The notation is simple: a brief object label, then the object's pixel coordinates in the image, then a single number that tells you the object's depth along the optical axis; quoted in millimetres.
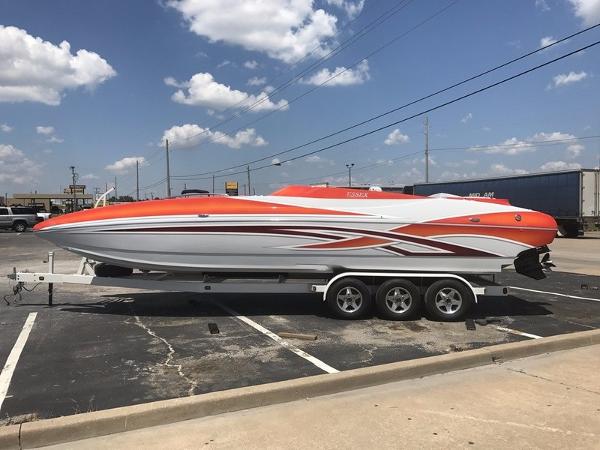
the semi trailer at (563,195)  28375
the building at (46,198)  129675
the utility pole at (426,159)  50762
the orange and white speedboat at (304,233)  8055
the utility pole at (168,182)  62719
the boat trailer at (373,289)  8094
